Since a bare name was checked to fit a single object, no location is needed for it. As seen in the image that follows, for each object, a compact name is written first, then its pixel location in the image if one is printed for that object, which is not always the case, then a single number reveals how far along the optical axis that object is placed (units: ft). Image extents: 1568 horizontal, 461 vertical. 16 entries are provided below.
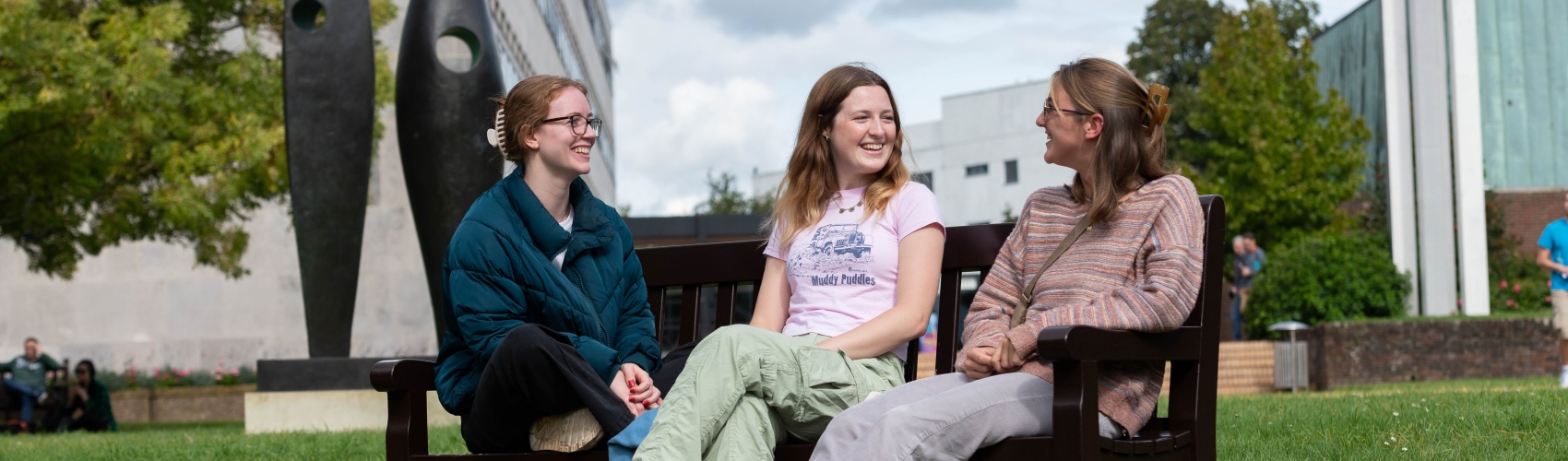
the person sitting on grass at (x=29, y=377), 58.90
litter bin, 53.11
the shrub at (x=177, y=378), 78.87
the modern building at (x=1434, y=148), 58.75
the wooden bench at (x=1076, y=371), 11.02
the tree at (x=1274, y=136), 97.50
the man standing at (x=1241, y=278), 65.00
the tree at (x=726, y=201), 207.62
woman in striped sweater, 11.64
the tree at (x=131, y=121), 49.06
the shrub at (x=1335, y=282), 55.67
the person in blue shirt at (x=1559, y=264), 37.96
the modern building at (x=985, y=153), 222.89
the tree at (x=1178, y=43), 152.66
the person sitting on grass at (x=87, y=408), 56.95
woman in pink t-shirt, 11.95
